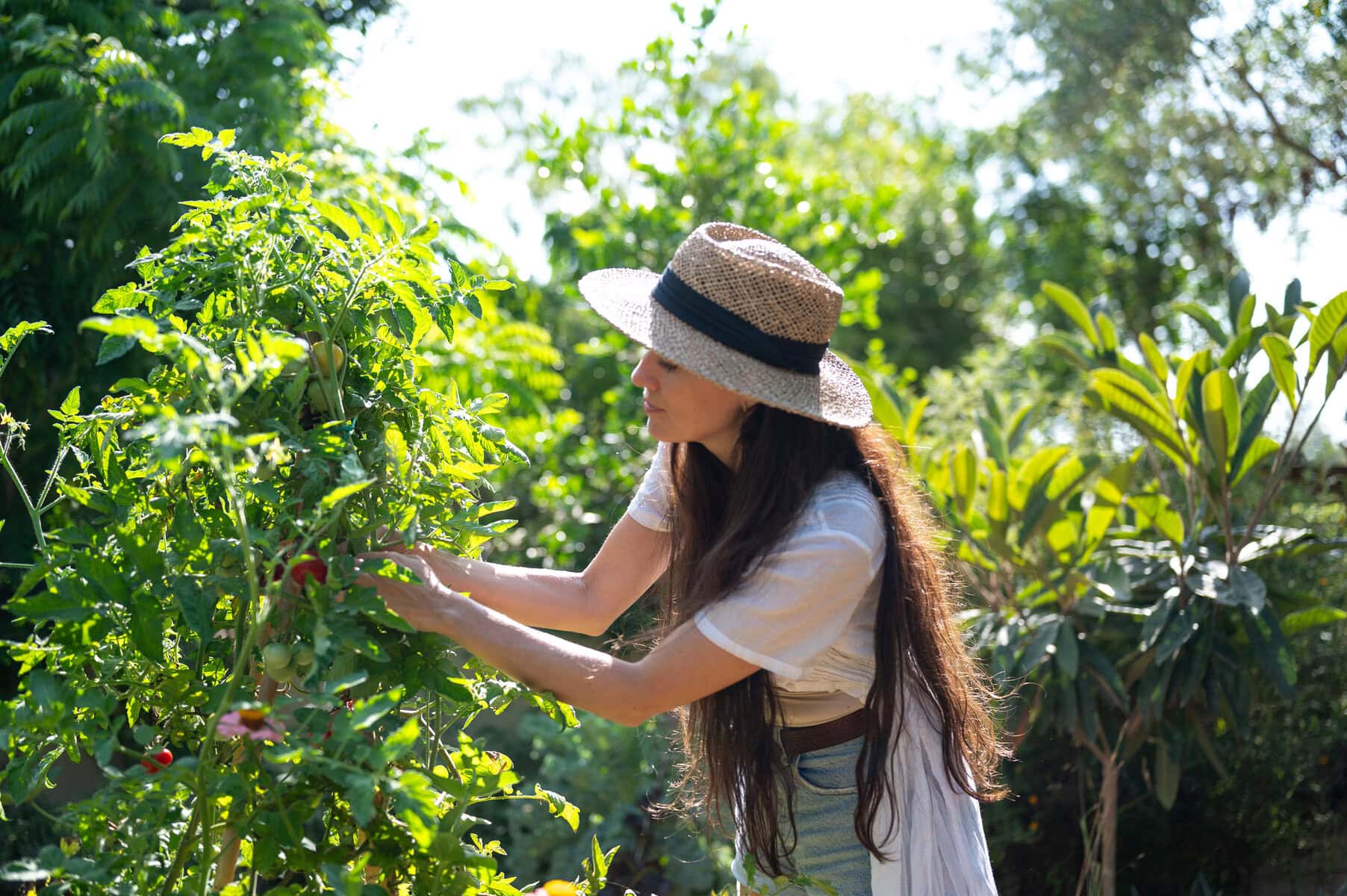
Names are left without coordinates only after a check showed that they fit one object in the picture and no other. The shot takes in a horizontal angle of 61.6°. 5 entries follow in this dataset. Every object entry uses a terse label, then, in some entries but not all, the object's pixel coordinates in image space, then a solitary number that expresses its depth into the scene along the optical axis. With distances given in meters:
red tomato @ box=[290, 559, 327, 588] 1.23
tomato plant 1.09
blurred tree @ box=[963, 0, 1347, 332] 6.30
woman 1.54
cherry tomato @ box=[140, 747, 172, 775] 1.35
